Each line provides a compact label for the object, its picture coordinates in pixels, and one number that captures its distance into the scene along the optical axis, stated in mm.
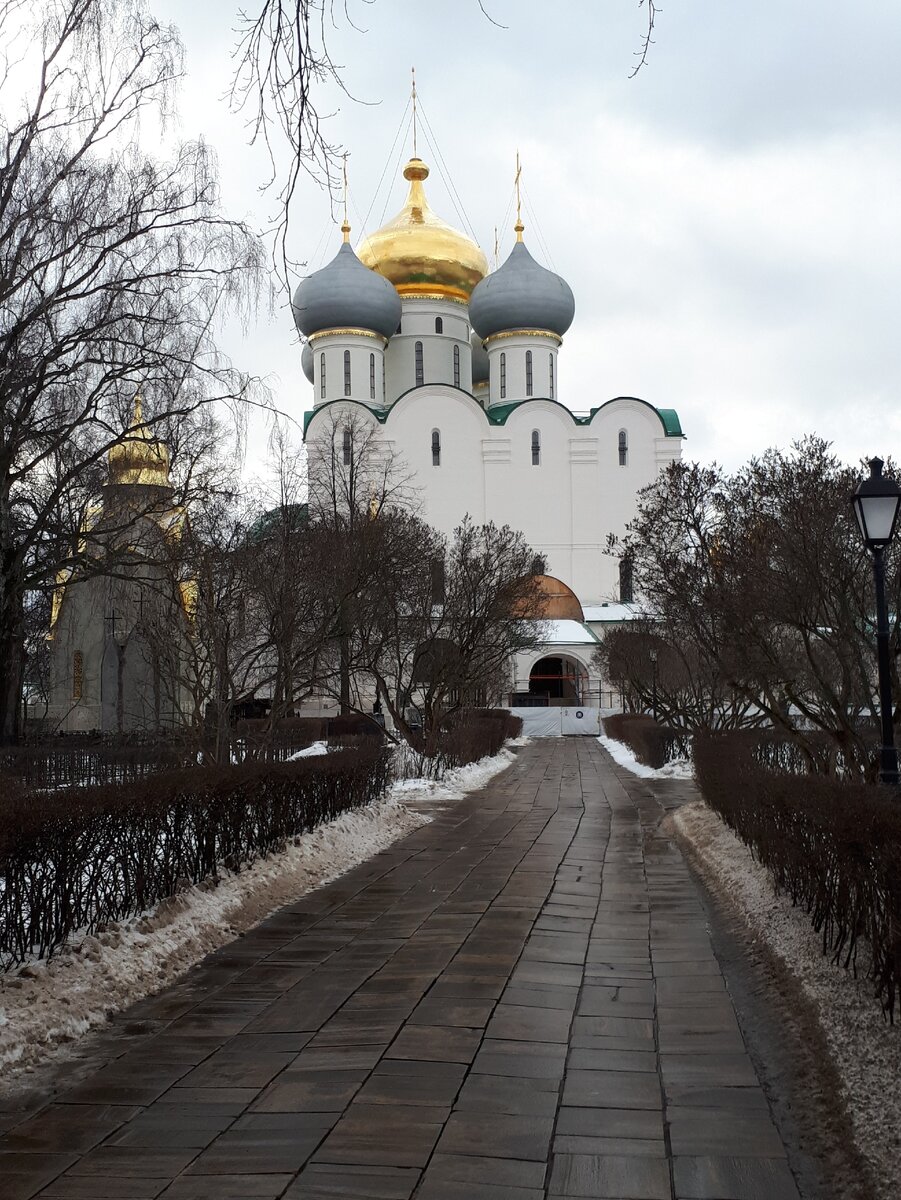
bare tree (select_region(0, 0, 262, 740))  14367
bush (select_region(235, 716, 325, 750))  21430
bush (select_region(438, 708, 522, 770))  21484
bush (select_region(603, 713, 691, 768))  22797
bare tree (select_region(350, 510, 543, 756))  22594
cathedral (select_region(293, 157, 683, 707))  53688
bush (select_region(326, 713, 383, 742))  28109
